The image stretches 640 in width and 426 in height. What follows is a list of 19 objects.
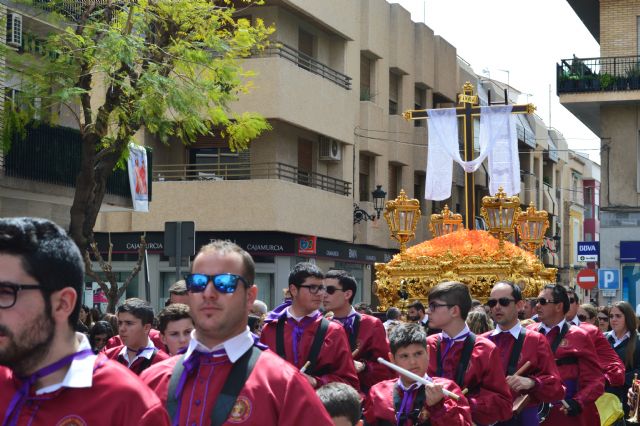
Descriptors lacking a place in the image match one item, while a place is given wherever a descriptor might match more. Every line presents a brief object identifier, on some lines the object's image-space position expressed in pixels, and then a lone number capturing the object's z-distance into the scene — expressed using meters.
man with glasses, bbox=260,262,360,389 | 8.06
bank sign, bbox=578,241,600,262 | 30.37
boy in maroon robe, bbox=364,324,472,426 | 6.55
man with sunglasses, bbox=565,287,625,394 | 11.39
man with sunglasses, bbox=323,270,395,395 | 10.16
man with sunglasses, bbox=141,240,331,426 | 4.34
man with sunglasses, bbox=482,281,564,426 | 8.84
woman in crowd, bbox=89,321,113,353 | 11.46
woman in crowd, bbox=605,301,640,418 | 13.30
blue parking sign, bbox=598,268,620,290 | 27.84
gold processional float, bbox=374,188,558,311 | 22.00
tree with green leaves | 17.44
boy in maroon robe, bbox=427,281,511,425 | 7.81
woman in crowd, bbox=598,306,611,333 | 15.82
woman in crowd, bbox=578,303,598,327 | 14.37
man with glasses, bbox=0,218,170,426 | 3.43
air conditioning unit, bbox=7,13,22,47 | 20.06
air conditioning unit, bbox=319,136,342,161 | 34.50
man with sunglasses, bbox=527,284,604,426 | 10.09
